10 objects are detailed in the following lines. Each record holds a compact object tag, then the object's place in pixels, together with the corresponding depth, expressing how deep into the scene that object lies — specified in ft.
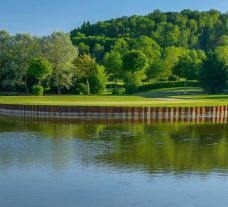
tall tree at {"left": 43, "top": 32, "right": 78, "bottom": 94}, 286.87
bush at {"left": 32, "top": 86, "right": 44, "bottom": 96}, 272.31
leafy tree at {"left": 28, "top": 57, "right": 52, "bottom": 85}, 270.05
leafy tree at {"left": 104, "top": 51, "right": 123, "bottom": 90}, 339.36
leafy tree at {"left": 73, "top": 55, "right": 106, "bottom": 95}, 289.33
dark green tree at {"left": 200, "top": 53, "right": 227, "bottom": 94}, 270.26
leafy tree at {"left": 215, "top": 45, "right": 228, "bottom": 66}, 399.89
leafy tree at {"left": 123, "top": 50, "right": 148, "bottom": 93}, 315.99
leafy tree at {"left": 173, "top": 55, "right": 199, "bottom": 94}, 304.91
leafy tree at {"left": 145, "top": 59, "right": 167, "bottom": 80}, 354.13
